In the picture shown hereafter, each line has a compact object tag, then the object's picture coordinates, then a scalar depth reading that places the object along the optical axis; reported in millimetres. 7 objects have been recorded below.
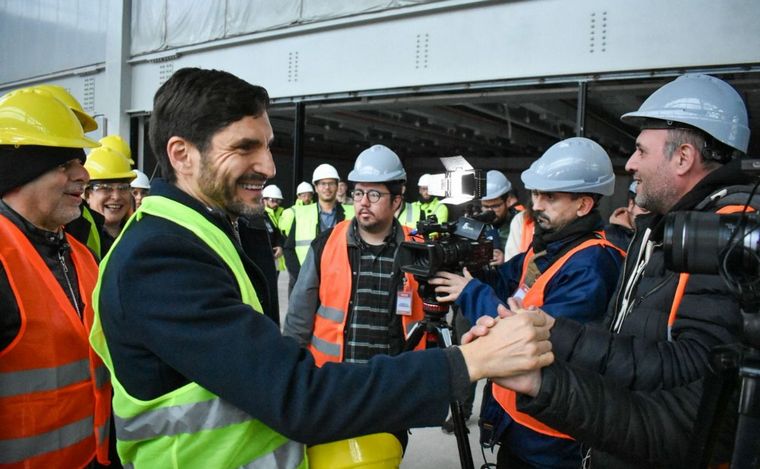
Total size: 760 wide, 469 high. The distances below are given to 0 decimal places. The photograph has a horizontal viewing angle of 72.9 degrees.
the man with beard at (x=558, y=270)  1774
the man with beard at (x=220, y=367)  917
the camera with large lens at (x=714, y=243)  795
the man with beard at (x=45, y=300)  1384
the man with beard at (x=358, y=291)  2422
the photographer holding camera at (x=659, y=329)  1050
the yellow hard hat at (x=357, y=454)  1039
